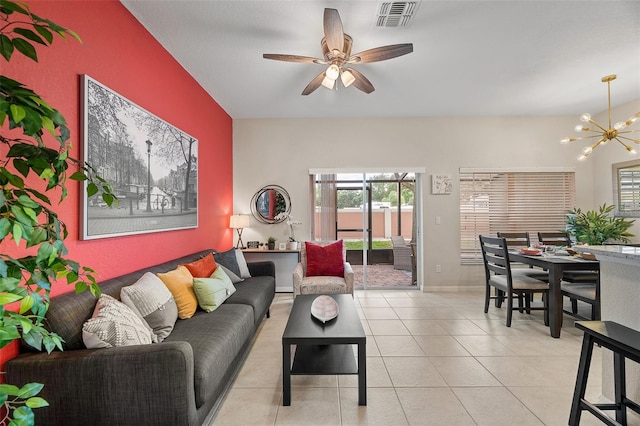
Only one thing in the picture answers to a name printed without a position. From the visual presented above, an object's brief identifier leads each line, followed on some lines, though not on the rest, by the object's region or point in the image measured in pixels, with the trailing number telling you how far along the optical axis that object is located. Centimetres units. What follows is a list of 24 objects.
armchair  363
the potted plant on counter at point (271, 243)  482
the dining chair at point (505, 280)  338
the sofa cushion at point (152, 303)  194
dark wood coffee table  200
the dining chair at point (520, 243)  387
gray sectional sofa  143
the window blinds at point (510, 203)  493
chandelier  325
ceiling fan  220
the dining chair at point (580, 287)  311
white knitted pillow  155
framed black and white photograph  200
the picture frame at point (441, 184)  498
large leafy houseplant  78
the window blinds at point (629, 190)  426
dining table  312
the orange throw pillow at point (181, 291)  235
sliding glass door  515
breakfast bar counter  178
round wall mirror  503
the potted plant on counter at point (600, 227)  416
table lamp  461
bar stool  154
